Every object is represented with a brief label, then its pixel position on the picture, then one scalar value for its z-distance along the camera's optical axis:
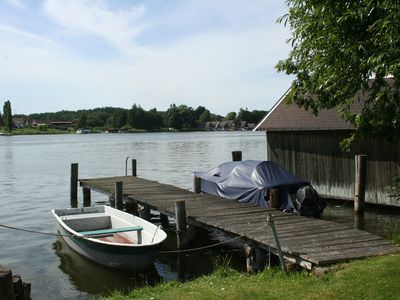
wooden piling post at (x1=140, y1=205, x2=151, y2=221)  17.95
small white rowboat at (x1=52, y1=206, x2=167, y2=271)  12.52
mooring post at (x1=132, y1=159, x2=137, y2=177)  27.62
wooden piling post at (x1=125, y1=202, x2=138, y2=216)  21.95
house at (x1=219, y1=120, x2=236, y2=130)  193.88
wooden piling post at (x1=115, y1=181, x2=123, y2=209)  18.69
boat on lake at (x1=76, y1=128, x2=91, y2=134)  182.82
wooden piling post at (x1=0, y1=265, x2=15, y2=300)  5.75
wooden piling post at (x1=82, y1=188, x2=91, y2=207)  25.17
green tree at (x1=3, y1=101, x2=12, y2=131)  161.62
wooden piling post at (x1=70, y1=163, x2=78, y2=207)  25.02
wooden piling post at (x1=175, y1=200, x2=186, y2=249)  13.80
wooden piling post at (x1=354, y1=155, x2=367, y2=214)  17.17
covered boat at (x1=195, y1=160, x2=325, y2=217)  15.33
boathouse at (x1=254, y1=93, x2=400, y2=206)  18.56
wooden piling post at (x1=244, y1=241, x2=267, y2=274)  11.33
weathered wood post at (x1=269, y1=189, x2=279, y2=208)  15.76
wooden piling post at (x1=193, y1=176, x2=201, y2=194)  19.67
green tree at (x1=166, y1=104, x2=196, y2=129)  170.00
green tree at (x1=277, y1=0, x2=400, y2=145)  7.35
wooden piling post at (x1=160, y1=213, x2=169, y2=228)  19.12
